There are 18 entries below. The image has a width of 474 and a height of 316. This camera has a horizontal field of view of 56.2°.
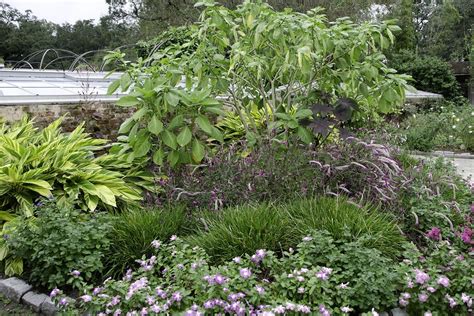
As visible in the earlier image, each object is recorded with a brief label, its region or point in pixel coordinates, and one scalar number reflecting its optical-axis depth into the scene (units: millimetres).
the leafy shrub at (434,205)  3000
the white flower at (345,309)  2008
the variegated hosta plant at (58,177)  3283
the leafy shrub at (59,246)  2613
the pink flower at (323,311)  1991
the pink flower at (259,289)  2094
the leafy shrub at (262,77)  3551
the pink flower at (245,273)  2137
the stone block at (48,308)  2516
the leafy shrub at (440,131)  7805
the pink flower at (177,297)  2107
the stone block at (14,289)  2693
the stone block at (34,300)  2588
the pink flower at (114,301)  2145
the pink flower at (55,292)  2238
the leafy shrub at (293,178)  3207
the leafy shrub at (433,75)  14594
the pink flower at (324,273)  2124
